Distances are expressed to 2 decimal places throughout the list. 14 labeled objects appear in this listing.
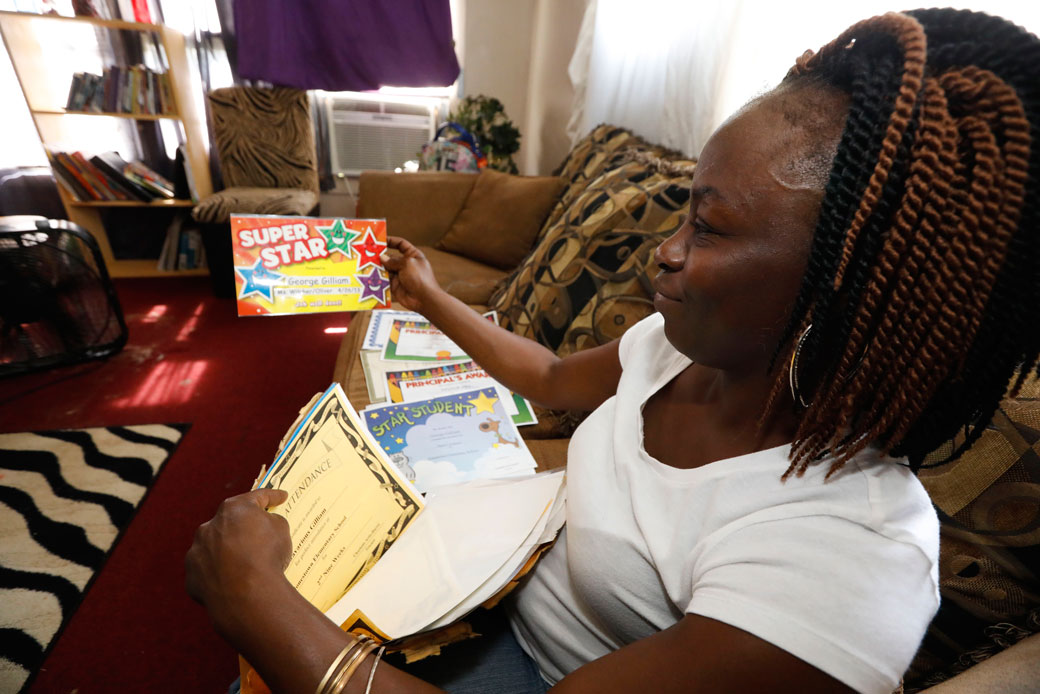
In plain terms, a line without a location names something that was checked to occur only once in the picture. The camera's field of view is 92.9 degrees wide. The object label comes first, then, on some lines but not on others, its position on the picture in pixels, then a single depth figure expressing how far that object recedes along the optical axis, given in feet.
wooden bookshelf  8.38
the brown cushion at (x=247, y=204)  8.68
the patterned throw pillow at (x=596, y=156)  5.50
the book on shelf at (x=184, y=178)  9.61
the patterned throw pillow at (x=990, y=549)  1.59
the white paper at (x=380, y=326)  4.66
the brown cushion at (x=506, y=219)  6.95
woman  1.16
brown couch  1.61
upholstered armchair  9.09
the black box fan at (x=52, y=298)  5.88
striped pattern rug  3.87
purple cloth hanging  9.50
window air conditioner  11.25
